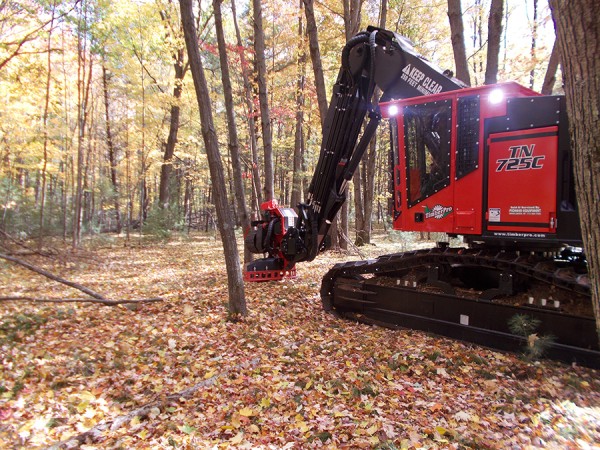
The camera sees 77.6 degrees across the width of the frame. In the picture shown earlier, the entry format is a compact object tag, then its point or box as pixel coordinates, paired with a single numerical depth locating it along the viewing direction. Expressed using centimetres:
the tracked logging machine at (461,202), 429
